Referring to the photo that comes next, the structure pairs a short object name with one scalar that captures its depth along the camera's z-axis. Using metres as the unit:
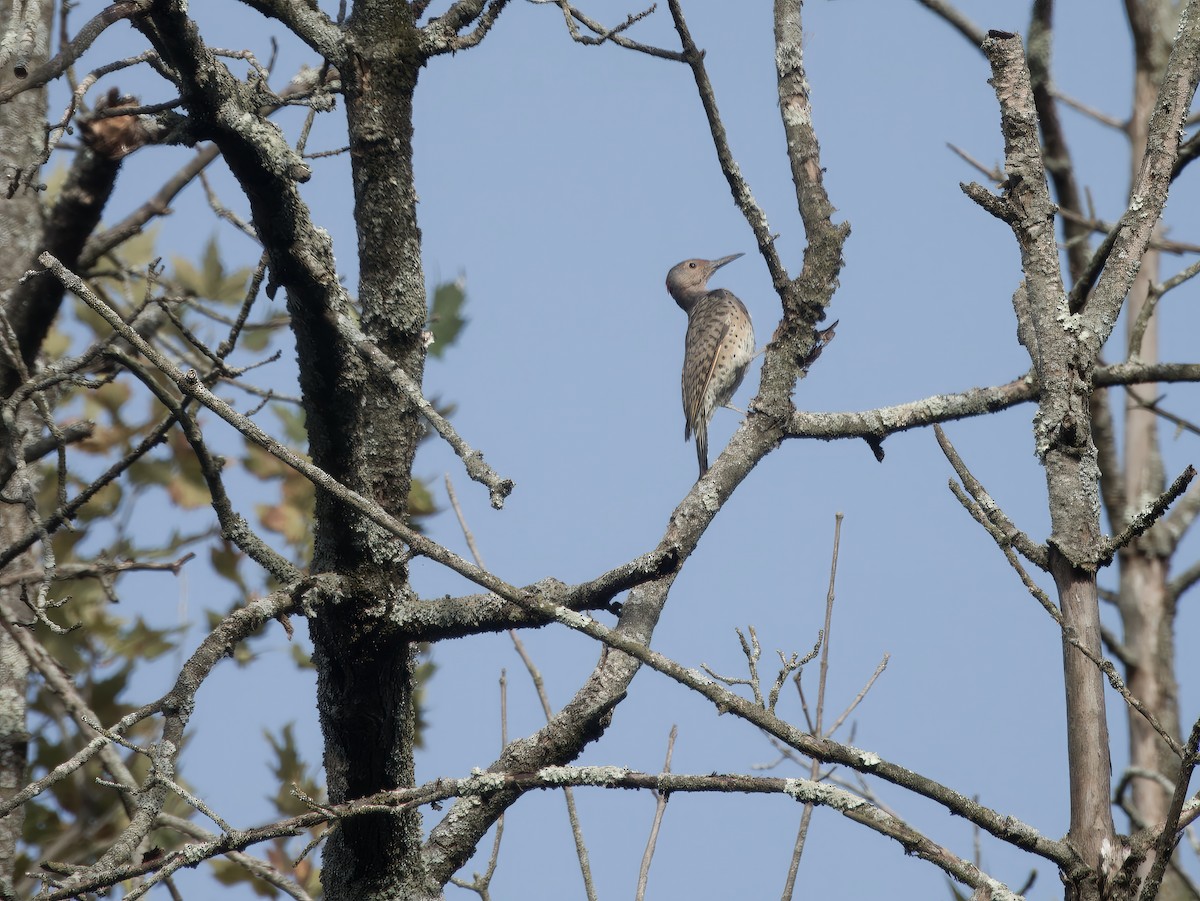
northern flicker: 19.50
